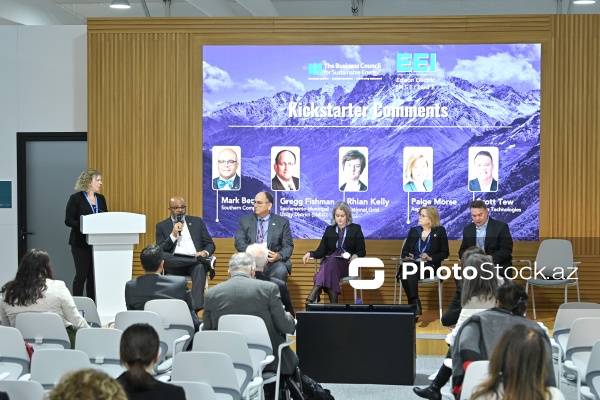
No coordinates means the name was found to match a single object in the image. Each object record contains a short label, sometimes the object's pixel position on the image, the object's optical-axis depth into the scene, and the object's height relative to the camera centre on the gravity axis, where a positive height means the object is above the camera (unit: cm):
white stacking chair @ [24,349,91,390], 461 -88
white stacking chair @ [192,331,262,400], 530 -92
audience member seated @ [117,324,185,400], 372 -74
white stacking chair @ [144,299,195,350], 646 -89
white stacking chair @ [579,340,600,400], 529 -111
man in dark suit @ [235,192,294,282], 974 -41
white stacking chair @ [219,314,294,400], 592 -92
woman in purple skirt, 976 -61
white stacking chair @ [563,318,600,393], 587 -100
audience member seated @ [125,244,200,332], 679 -71
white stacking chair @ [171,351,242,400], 461 -92
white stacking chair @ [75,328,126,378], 546 -95
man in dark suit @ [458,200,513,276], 956 -47
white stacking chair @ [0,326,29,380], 539 -98
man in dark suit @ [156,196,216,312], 949 -56
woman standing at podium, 973 -23
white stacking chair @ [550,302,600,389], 654 -95
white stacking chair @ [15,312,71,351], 593 -92
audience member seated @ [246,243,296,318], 671 -64
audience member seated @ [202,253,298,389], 617 -78
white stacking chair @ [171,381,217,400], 403 -90
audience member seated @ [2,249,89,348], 617 -70
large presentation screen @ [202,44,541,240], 1050 +73
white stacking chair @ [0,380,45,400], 395 -87
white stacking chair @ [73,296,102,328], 696 -90
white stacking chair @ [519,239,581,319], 995 -79
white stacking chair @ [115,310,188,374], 597 -90
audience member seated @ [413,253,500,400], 614 -68
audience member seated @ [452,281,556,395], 493 -76
